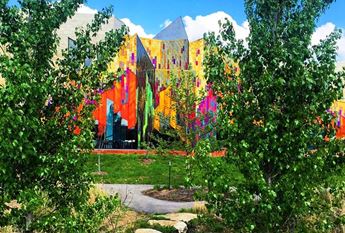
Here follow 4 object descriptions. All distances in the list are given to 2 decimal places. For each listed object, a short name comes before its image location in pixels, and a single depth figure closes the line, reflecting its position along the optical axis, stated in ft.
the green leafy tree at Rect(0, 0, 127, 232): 18.38
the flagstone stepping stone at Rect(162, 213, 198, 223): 34.48
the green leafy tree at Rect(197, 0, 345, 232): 20.21
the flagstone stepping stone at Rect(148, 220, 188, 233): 31.96
